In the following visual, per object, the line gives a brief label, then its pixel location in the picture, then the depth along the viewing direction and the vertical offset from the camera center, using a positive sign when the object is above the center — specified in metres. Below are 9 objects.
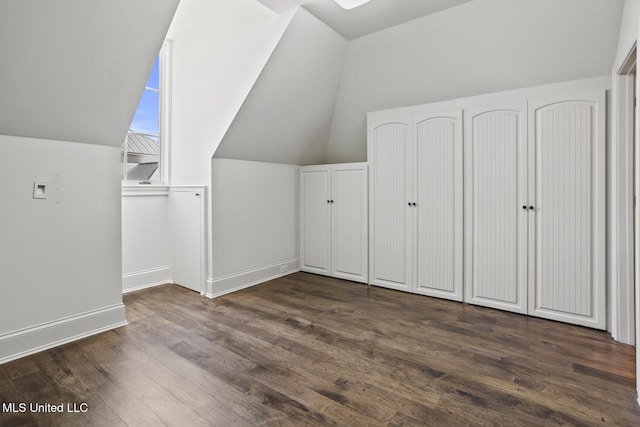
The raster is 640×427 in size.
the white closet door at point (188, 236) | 3.52 -0.26
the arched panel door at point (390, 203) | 3.54 +0.08
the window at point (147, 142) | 3.68 +0.80
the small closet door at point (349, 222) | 3.92 -0.14
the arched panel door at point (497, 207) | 2.89 +0.02
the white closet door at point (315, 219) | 4.26 -0.10
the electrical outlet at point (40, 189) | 2.25 +0.17
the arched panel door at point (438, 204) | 3.22 +0.06
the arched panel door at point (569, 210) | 2.58 -0.01
